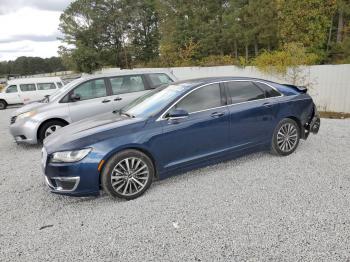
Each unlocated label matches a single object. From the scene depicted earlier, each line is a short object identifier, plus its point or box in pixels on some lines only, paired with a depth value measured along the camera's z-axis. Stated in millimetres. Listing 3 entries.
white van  14102
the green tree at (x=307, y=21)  15562
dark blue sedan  3256
